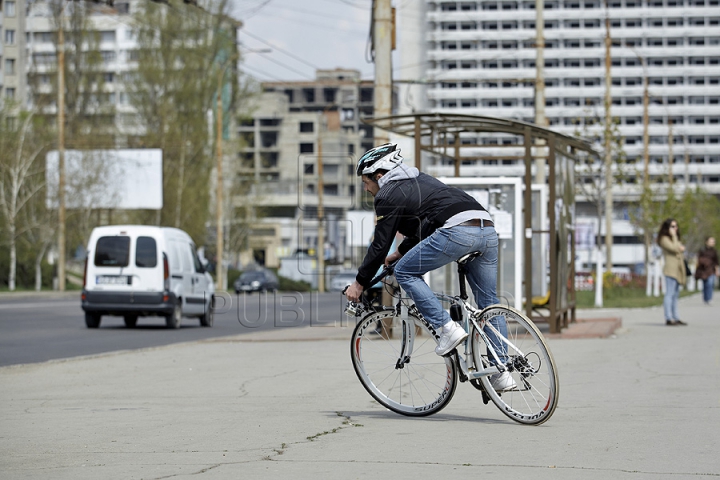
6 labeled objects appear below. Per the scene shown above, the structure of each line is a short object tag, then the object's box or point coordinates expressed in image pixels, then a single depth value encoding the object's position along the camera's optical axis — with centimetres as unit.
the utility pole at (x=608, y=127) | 3879
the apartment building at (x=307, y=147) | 11362
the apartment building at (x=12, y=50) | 9806
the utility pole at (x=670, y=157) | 5012
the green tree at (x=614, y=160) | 3941
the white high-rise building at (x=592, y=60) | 12144
